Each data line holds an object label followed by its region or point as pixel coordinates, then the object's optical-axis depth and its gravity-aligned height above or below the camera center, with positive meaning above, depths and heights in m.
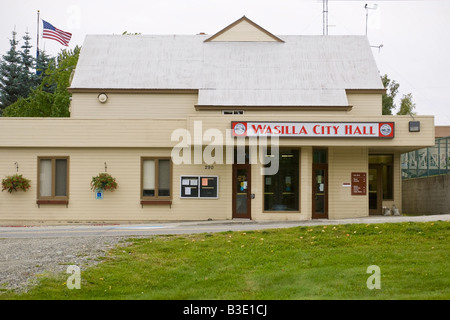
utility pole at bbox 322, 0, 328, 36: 42.56 +12.19
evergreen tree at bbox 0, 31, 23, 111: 62.62 +11.22
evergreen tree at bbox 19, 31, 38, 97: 63.22 +12.09
